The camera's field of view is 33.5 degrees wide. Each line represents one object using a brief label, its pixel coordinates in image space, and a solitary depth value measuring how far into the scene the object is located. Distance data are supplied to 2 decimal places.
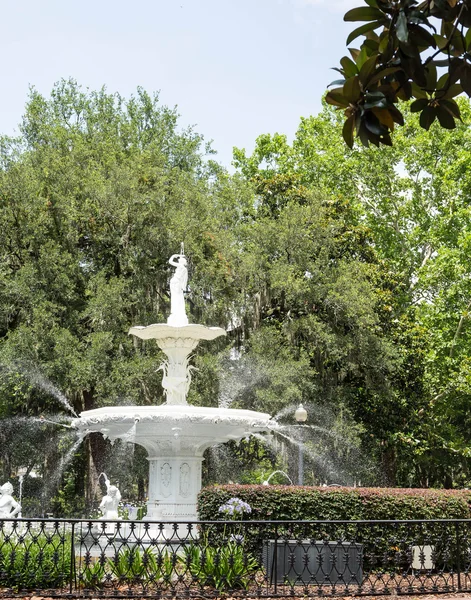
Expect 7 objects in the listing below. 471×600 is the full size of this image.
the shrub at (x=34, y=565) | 8.98
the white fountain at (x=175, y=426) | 13.54
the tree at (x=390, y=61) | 2.97
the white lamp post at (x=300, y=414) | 18.42
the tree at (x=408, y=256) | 27.11
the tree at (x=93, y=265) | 22.81
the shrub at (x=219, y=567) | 9.23
